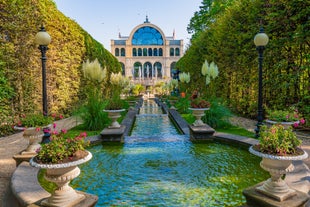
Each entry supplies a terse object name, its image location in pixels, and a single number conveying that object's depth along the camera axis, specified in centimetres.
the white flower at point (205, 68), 808
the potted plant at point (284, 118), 430
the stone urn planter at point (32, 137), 411
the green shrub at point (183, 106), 1146
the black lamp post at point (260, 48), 545
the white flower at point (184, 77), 1352
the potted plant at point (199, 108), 648
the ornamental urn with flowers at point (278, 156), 246
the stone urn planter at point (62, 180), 239
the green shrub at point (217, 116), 736
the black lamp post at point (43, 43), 485
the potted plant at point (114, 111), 641
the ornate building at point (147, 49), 5778
